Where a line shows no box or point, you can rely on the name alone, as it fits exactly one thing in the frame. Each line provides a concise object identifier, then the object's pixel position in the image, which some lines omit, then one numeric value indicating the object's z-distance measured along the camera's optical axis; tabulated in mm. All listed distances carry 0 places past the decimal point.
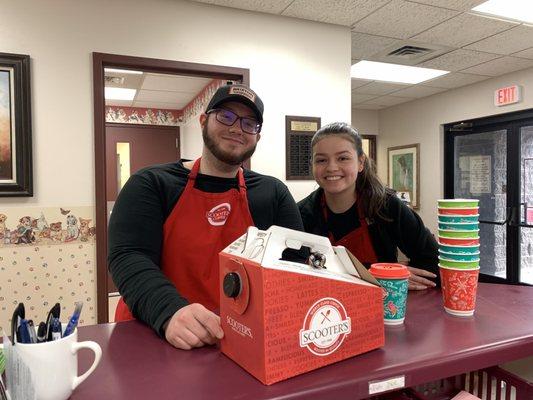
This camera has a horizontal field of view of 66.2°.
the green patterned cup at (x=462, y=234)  919
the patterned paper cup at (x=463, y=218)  924
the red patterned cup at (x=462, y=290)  922
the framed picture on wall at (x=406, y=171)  5723
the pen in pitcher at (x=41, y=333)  634
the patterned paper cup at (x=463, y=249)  920
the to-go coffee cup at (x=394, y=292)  869
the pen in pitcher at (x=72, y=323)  661
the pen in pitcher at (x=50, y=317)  642
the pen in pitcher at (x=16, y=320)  621
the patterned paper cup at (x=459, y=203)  927
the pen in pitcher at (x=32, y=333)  622
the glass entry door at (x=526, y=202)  4402
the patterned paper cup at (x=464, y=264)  921
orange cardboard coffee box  630
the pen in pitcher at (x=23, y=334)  614
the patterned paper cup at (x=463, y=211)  923
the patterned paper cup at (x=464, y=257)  921
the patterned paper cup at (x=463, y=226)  923
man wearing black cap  1093
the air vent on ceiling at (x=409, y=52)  3547
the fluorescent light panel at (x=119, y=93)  4617
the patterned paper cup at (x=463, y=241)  919
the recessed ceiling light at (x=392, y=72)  4175
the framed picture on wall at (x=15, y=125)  2301
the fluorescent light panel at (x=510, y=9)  2793
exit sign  4348
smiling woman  1434
